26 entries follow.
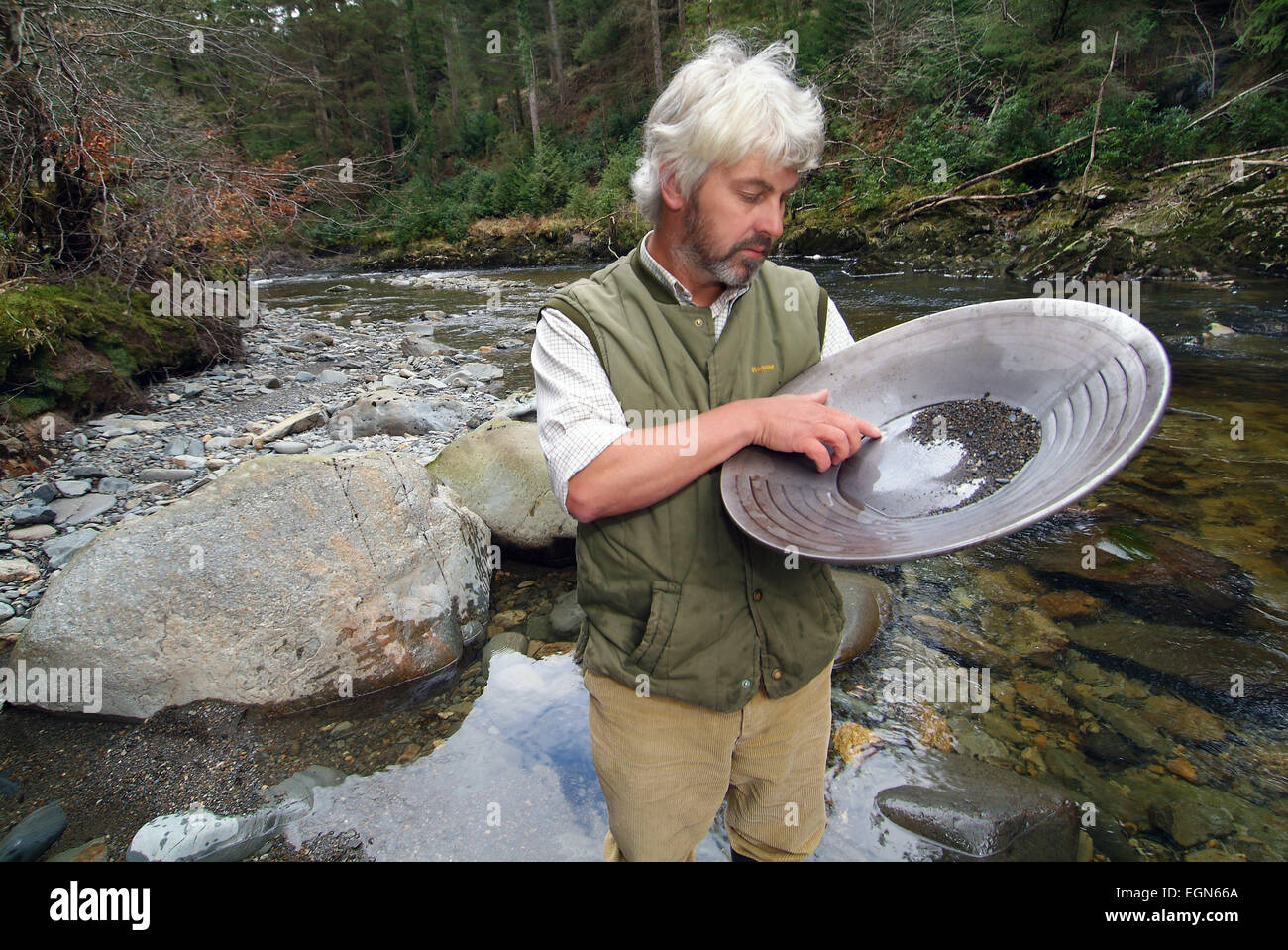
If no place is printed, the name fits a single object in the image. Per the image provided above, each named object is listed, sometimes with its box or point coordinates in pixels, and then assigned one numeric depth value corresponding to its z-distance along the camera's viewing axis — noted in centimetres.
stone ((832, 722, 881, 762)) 307
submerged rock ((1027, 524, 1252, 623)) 402
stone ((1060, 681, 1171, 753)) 313
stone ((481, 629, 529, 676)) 374
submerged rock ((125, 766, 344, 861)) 247
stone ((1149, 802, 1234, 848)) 266
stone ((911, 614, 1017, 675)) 367
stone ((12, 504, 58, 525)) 445
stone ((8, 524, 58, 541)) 432
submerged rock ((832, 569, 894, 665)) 366
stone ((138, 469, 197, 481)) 524
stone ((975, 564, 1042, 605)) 421
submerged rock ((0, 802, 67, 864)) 248
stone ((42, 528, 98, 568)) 412
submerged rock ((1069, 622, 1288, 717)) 336
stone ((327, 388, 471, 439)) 652
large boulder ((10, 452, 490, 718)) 307
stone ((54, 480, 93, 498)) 485
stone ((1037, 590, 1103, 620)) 402
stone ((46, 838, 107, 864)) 248
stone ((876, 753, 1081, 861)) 260
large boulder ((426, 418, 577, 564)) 443
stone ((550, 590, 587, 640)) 387
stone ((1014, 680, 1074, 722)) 332
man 144
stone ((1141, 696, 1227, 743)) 316
